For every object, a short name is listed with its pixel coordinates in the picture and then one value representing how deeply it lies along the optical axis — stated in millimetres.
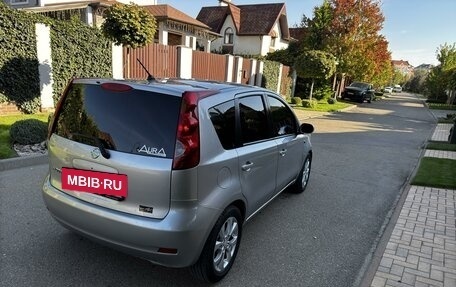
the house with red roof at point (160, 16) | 19141
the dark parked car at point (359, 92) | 32188
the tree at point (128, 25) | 9305
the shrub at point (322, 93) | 26391
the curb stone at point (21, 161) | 5545
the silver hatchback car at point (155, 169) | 2471
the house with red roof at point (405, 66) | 150450
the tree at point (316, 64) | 20969
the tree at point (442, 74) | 40412
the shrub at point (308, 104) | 20984
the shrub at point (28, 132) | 6387
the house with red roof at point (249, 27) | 35375
